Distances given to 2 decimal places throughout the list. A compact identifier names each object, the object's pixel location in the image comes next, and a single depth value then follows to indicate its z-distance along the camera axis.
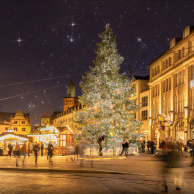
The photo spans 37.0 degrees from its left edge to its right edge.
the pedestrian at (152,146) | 30.40
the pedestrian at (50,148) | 20.73
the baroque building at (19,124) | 102.00
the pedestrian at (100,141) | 27.97
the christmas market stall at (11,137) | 37.66
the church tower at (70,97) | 122.38
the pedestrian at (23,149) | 20.54
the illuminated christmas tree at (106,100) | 28.61
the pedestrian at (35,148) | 21.69
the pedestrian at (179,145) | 27.95
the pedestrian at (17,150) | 19.14
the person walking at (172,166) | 8.77
